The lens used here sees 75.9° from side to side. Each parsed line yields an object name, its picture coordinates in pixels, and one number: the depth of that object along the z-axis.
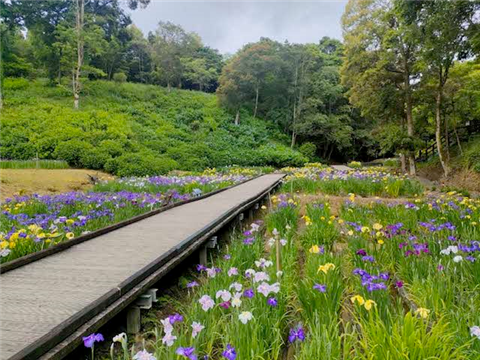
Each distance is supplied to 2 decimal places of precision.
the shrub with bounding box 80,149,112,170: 14.47
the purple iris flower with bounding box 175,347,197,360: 1.30
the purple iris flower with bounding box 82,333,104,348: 1.37
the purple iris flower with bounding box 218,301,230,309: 1.92
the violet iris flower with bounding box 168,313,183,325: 1.61
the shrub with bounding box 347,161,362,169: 19.40
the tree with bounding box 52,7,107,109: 21.94
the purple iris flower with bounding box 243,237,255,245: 3.22
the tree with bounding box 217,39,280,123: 28.86
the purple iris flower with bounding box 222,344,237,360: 1.31
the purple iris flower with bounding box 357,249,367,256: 2.53
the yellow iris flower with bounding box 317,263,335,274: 1.97
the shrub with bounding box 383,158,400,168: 21.33
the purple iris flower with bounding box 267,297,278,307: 1.82
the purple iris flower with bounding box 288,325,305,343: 1.58
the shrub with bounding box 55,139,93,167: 14.45
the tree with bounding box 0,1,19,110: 23.63
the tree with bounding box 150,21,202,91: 33.50
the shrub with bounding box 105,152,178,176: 14.59
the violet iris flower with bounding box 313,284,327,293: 1.88
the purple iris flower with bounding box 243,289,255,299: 1.85
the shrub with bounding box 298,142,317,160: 28.60
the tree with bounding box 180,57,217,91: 37.69
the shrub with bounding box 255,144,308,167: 24.40
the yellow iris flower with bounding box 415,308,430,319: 1.50
